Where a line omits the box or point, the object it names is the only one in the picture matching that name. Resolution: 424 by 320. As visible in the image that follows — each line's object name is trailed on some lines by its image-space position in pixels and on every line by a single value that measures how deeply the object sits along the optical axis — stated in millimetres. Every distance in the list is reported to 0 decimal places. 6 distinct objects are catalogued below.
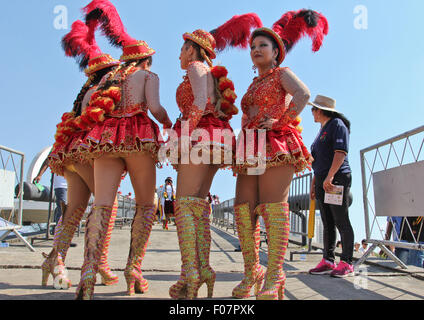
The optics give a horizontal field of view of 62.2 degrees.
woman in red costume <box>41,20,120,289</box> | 2721
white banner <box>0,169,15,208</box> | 5219
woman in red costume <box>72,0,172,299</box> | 2285
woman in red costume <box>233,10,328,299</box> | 2291
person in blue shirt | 3584
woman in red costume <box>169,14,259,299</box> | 2273
